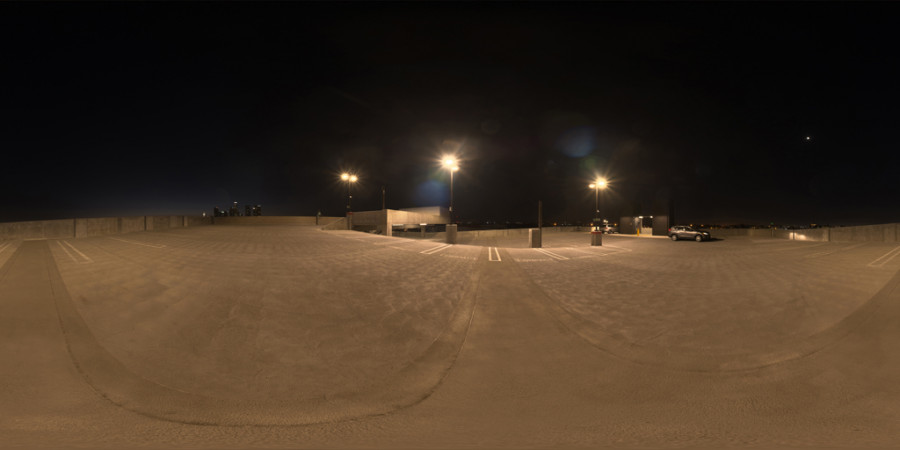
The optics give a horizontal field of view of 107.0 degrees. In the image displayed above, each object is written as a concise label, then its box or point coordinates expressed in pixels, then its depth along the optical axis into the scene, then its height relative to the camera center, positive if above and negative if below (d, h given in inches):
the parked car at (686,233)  1170.0 -41.1
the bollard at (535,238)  888.3 -45.1
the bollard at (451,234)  825.5 -32.6
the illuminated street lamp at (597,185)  1296.9 +164.0
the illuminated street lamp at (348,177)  1291.8 +169.2
